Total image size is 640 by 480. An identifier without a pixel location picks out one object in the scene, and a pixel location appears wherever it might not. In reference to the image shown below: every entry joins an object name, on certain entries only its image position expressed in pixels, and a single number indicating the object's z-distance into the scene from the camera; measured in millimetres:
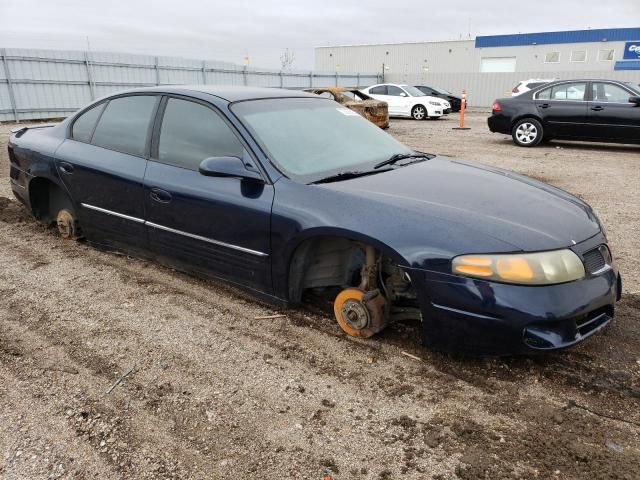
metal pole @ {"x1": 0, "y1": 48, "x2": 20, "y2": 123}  17297
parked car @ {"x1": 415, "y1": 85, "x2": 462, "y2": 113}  23169
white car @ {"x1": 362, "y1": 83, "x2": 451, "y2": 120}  20516
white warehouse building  31516
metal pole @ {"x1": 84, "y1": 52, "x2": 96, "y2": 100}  19719
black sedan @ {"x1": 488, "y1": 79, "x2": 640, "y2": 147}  10727
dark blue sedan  2537
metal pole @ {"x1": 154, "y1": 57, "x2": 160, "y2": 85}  21659
